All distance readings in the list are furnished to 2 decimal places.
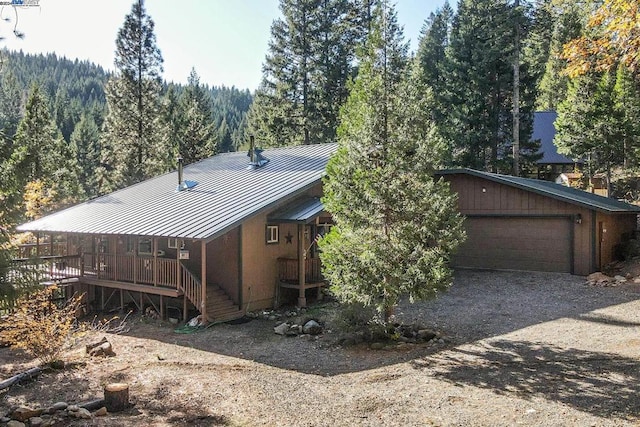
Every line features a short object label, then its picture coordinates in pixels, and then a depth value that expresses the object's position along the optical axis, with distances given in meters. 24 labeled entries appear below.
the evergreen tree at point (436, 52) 28.89
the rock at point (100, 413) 6.93
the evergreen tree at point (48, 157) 27.06
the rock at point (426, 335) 10.40
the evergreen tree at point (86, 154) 47.34
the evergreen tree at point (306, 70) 31.69
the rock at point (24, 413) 6.67
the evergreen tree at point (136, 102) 28.67
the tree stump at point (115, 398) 7.15
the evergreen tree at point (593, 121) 23.84
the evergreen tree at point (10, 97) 63.22
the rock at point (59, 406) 7.06
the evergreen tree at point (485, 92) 26.48
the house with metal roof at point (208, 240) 13.29
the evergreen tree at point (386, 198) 9.91
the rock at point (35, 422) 6.41
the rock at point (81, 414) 6.77
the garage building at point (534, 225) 16.58
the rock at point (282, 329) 11.66
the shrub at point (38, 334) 9.22
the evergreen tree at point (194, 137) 38.72
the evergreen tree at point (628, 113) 23.98
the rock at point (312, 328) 11.43
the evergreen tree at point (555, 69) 33.38
